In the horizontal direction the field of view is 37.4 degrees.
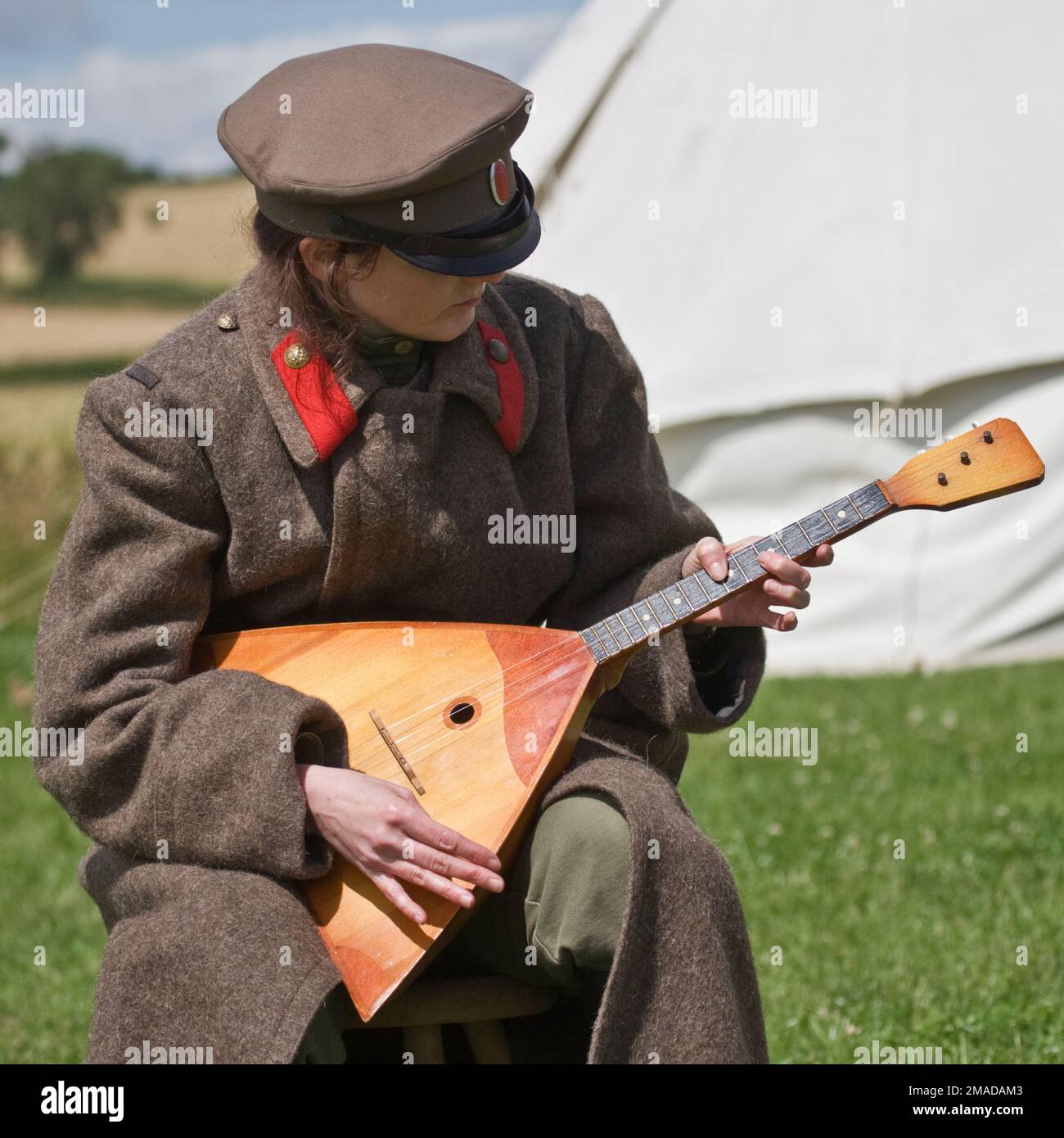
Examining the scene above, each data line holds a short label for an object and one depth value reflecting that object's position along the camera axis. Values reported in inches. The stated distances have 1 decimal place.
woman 89.7
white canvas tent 276.7
